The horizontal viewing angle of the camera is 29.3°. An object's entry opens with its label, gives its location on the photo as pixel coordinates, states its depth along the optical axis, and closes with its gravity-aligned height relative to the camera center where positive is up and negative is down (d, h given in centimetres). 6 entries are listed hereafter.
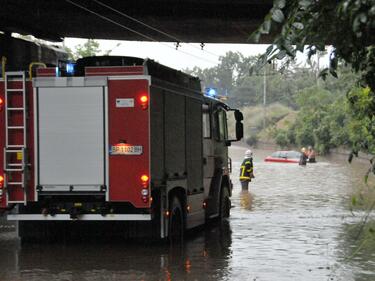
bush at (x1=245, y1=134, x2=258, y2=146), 10544 +90
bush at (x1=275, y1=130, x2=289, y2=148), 9155 +90
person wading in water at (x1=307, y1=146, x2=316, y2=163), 5981 -95
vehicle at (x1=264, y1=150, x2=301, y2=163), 6003 -95
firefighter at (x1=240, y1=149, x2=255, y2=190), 2584 -99
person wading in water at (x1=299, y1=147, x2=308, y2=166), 5422 -102
